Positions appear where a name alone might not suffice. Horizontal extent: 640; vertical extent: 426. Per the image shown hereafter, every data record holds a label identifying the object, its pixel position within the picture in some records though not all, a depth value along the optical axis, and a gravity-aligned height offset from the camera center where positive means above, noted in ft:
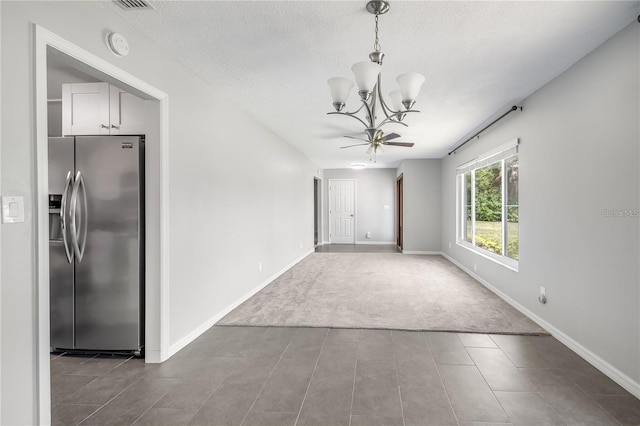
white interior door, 34.58 +0.44
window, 13.96 +0.34
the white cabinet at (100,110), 8.85 +2.76
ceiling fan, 16.01 +3.57
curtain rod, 12.78 +3.96
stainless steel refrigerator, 8.71 -0.78
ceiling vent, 6.47 +4.08
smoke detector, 6.89 +3.54
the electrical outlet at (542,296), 10.83 -2.75
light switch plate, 4.96 +0.07
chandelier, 6.55 +2.72
